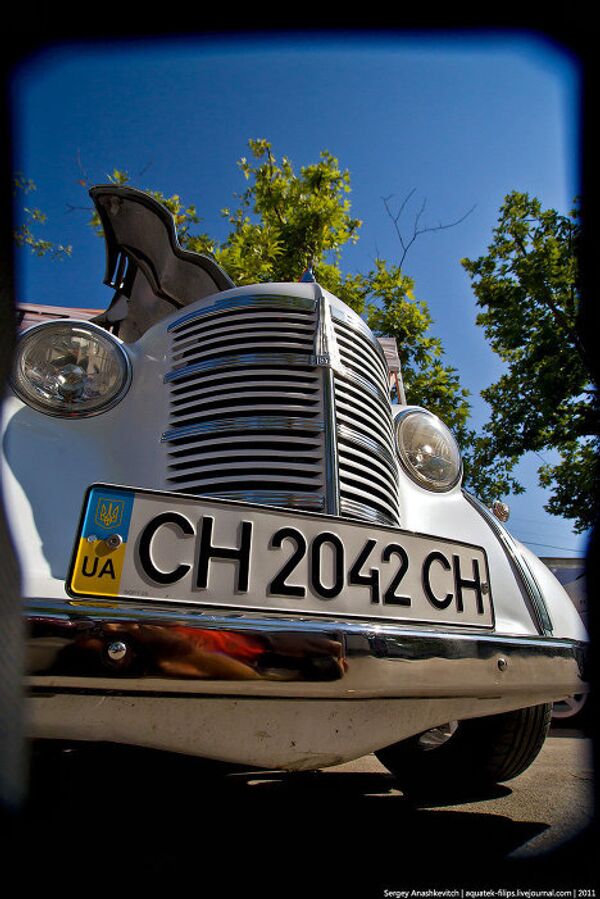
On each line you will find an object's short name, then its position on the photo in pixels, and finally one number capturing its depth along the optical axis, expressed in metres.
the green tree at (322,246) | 9.25
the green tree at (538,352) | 9.49
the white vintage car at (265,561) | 1.19
